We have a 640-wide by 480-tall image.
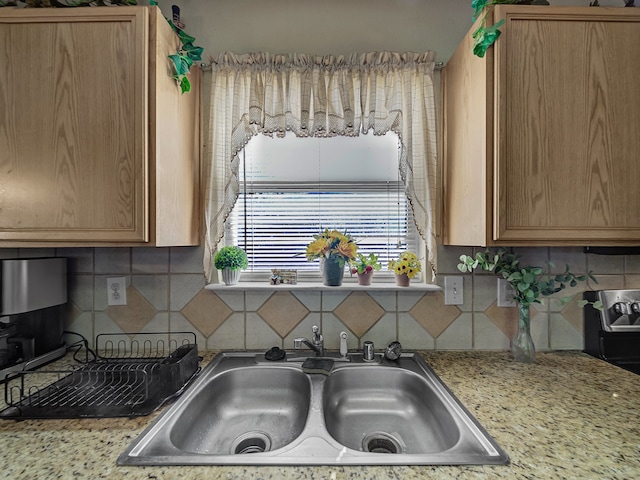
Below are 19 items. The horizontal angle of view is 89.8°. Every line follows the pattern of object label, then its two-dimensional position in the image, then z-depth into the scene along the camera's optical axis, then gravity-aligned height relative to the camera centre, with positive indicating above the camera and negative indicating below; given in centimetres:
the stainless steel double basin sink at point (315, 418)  75 -53
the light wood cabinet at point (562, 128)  104 +38
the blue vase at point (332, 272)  138 -11
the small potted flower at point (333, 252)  135 -2
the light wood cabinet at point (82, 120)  106 +42
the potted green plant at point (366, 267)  141 -9
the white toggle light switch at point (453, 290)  143 -20
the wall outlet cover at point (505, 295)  140 -22
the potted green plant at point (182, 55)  117 +74
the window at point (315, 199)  152 +23
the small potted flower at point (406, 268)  138 -10
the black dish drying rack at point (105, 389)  92 -47
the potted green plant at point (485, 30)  102 +69
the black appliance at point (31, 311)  111 -25
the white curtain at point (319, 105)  138 +61
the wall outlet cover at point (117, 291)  142 -20
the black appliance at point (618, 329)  129 -34
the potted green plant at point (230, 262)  138 -7
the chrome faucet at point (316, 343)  130 -39
